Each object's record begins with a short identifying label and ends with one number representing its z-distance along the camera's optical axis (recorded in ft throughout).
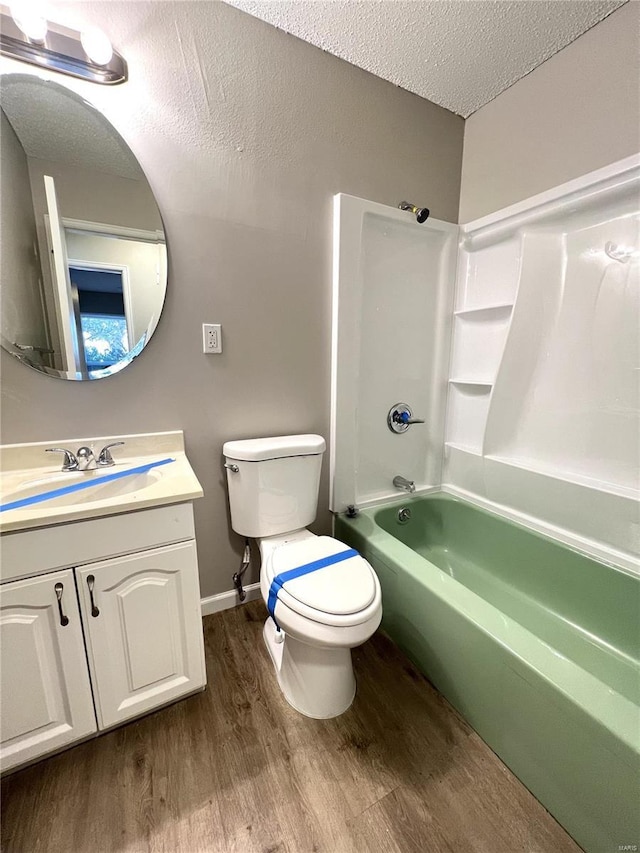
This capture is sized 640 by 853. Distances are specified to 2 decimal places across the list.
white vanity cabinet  3.02
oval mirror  3.67
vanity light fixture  3.31
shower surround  3.14
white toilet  3.49
